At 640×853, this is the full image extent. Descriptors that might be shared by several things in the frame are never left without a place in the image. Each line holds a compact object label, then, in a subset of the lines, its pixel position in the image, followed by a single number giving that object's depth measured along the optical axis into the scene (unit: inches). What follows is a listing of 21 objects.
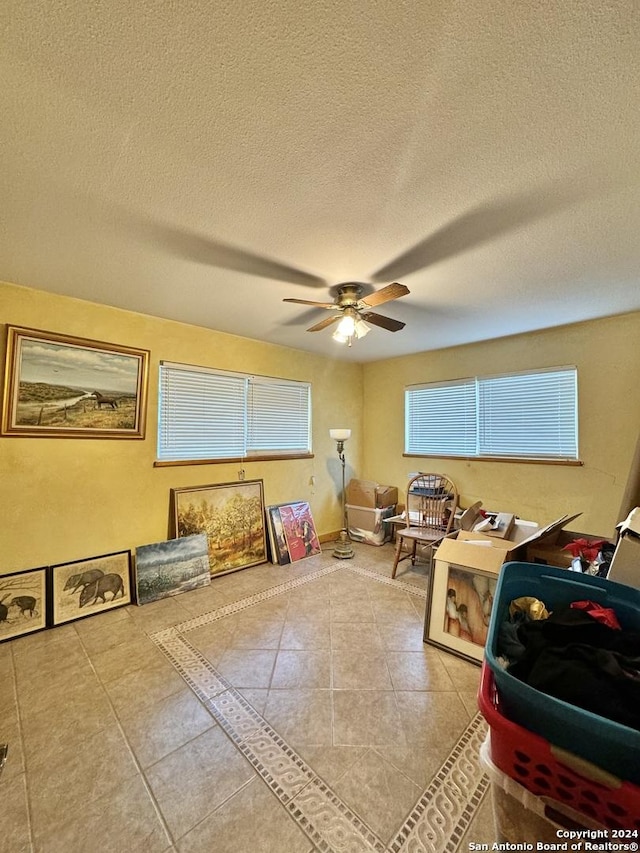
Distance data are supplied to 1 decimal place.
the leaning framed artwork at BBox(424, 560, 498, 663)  79.4
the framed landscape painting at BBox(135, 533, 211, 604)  109.7
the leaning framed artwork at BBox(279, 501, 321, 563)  145.9
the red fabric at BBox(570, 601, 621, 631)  39.7
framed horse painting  91.9
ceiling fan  88.0
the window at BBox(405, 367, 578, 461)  124.4
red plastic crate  23.5
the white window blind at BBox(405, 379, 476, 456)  150.3
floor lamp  146.2
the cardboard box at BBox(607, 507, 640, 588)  54.2
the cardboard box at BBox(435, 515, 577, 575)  78.9
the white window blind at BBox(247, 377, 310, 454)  146.7
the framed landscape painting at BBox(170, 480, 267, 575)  123.2
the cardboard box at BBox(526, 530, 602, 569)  83.0
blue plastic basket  23.1
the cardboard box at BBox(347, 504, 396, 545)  162.7
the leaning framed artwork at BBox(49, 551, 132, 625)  95.9
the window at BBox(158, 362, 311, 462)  123.4
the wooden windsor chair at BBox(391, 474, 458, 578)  127.3
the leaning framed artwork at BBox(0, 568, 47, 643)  88.2
